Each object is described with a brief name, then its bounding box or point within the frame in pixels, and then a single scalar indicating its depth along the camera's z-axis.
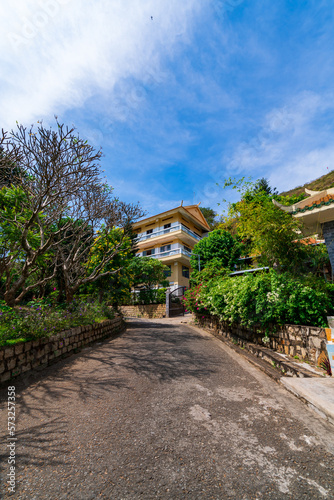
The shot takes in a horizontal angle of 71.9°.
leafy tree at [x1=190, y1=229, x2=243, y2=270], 19.45
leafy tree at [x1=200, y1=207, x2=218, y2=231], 42.94
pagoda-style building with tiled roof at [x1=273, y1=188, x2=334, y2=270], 8.15
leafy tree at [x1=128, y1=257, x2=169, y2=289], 20.84
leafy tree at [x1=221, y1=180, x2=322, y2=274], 8.80
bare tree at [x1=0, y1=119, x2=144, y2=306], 6.59
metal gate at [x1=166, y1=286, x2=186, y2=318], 19.89
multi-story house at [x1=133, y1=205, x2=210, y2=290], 27.52
